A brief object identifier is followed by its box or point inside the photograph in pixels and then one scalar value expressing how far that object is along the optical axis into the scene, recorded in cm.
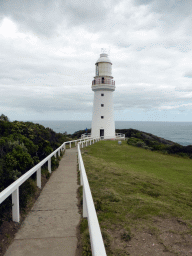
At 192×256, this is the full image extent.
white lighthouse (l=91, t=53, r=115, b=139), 2866
